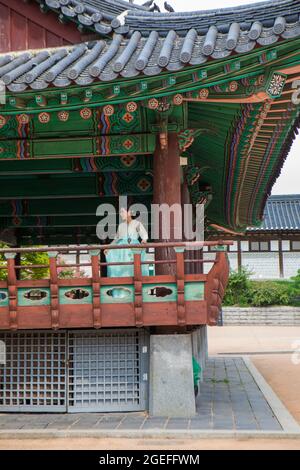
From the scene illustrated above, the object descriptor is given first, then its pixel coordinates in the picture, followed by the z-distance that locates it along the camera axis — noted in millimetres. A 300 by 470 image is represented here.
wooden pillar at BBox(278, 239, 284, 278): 48219
